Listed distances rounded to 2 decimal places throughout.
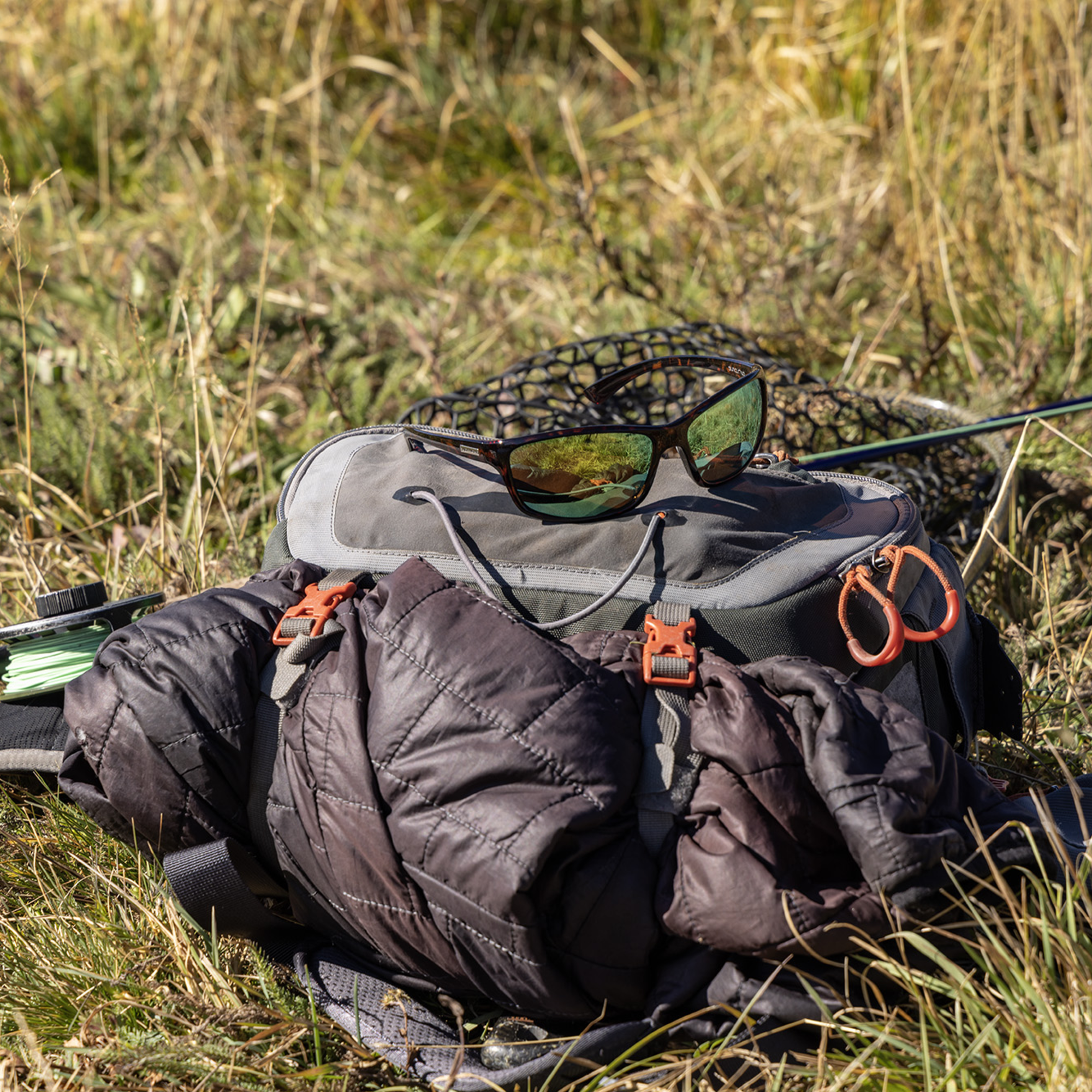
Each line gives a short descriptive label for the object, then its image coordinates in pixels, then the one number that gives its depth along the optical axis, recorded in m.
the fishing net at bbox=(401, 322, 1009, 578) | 1.94
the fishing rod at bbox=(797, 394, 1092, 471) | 1.85
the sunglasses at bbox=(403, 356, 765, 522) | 1.69
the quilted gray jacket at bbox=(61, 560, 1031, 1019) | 1.60
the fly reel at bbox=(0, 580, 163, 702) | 1.74
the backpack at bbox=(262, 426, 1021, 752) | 1.67
